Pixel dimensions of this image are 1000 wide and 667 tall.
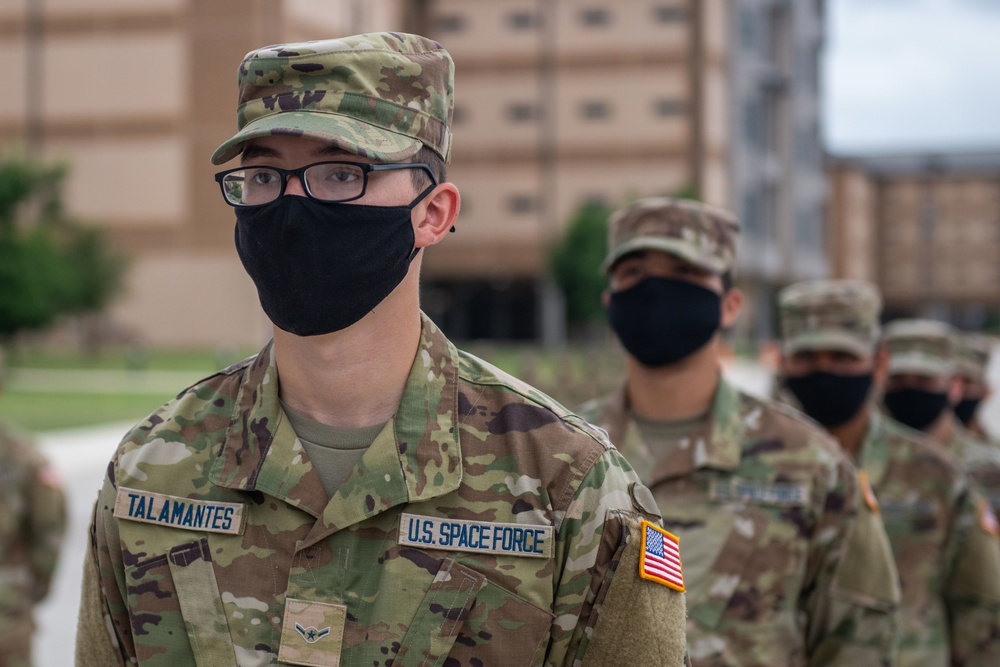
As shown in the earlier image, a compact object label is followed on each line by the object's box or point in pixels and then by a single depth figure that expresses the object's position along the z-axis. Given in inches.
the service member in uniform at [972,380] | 261.3
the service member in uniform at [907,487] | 162.4
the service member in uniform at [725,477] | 129.1
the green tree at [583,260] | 1697.8
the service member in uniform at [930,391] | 215.2
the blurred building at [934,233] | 3203.7
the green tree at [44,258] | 1088.2
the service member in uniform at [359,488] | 75.5
